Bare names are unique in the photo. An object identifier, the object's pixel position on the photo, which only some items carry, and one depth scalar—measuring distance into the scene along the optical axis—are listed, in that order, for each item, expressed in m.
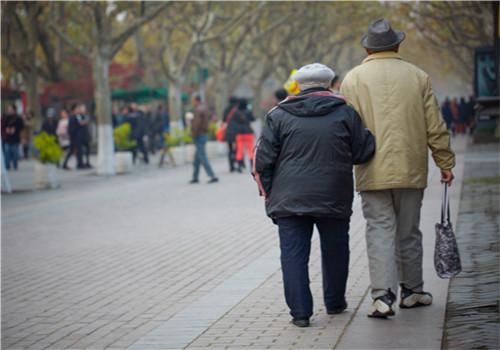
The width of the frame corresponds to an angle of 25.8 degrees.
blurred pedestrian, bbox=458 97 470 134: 50.72
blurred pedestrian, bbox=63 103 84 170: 30.30
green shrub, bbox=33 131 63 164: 21.89
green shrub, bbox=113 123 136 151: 28.48
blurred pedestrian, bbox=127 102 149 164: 33.00
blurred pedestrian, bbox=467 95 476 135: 47.80
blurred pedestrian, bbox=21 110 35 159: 37.38
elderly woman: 6.84
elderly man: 6.94
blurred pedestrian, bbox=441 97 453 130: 52.09
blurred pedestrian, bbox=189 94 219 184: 21.36
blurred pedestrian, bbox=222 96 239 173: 24.47
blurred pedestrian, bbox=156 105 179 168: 41.25
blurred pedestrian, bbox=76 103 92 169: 30.67
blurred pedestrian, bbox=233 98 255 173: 24.44
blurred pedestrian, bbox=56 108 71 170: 30.86
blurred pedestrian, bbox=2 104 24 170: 30.22
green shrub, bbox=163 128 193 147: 30.99
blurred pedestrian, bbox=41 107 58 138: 31.02
